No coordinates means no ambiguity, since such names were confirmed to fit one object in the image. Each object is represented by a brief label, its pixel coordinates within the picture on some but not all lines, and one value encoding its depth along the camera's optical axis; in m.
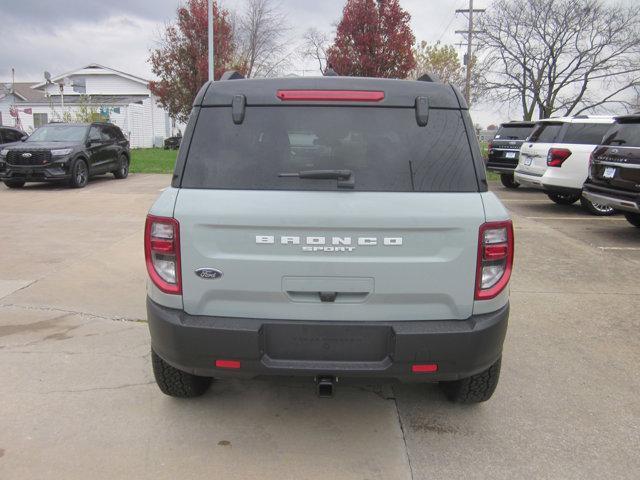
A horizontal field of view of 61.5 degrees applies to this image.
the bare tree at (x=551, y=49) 23.98
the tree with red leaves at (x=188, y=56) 27.28
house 35.06
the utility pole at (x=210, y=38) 18.53
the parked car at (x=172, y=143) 38.02
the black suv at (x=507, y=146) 15.04
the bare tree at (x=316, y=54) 40.56
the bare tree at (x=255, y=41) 38.47
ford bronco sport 2.54
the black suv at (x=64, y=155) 13.54
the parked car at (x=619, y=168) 7.64
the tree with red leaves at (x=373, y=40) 24.55
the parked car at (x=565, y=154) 10.59
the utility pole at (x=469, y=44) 27.20
